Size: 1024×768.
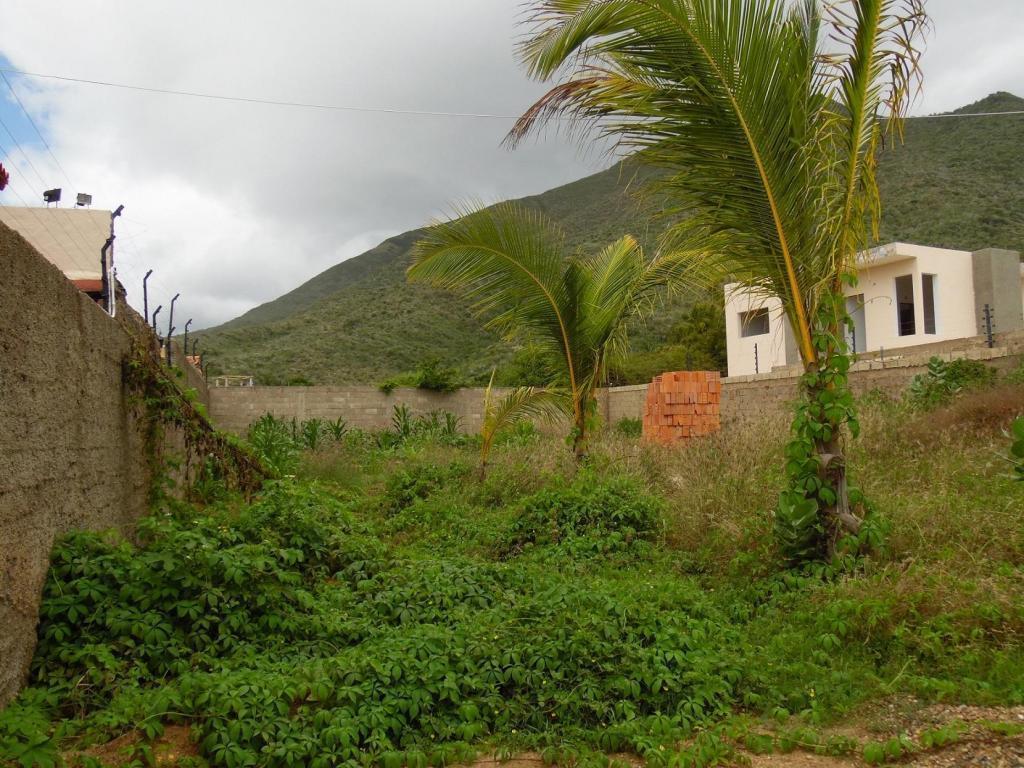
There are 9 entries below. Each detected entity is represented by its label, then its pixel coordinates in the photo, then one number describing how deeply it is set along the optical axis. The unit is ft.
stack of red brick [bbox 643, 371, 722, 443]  35.42
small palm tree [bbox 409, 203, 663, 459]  24.18
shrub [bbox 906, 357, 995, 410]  31.30
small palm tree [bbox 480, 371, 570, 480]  26.73
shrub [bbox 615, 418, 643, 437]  51.29
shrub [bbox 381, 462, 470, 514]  26.71
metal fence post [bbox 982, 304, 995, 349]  35.12
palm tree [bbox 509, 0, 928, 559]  14.49
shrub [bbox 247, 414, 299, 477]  31.50
